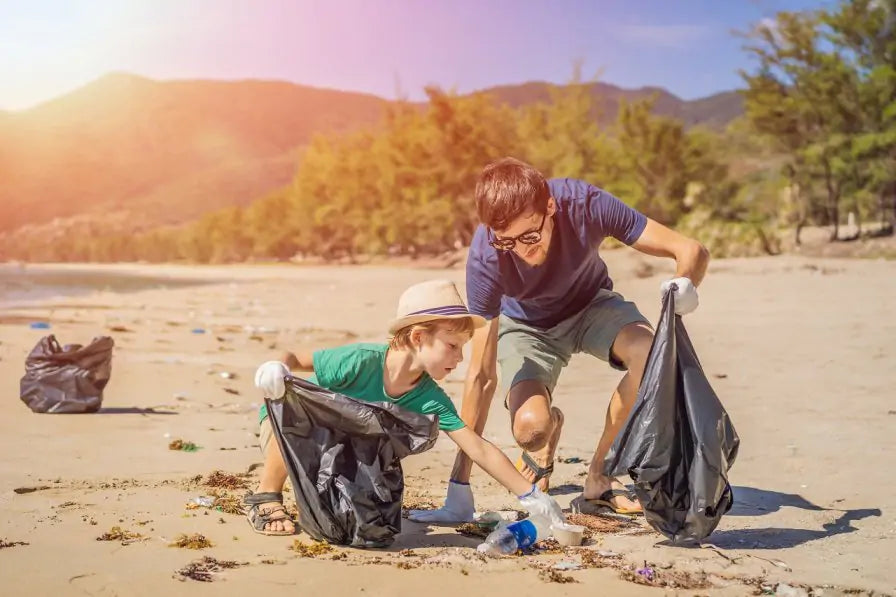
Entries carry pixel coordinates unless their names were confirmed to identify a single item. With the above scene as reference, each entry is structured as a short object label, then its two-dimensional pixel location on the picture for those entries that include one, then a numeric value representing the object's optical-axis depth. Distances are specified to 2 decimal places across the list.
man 3.99
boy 3.66
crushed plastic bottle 3.54
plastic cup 3.67
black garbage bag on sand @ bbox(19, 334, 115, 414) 6.33
